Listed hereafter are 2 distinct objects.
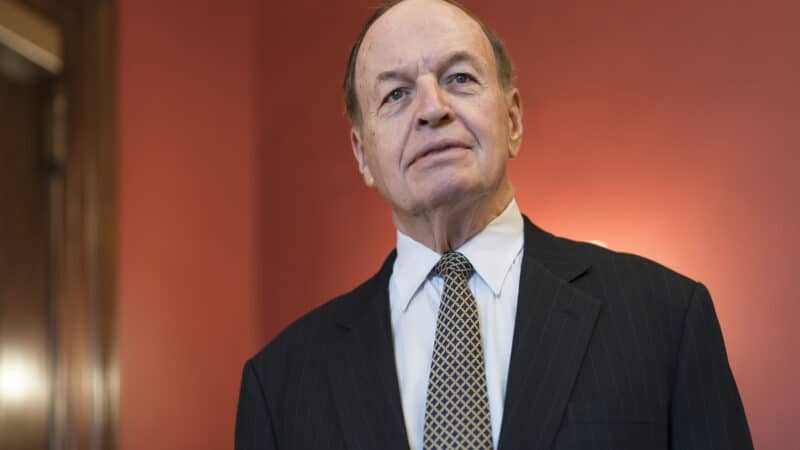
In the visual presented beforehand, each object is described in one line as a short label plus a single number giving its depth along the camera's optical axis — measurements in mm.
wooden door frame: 2557
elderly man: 1902
